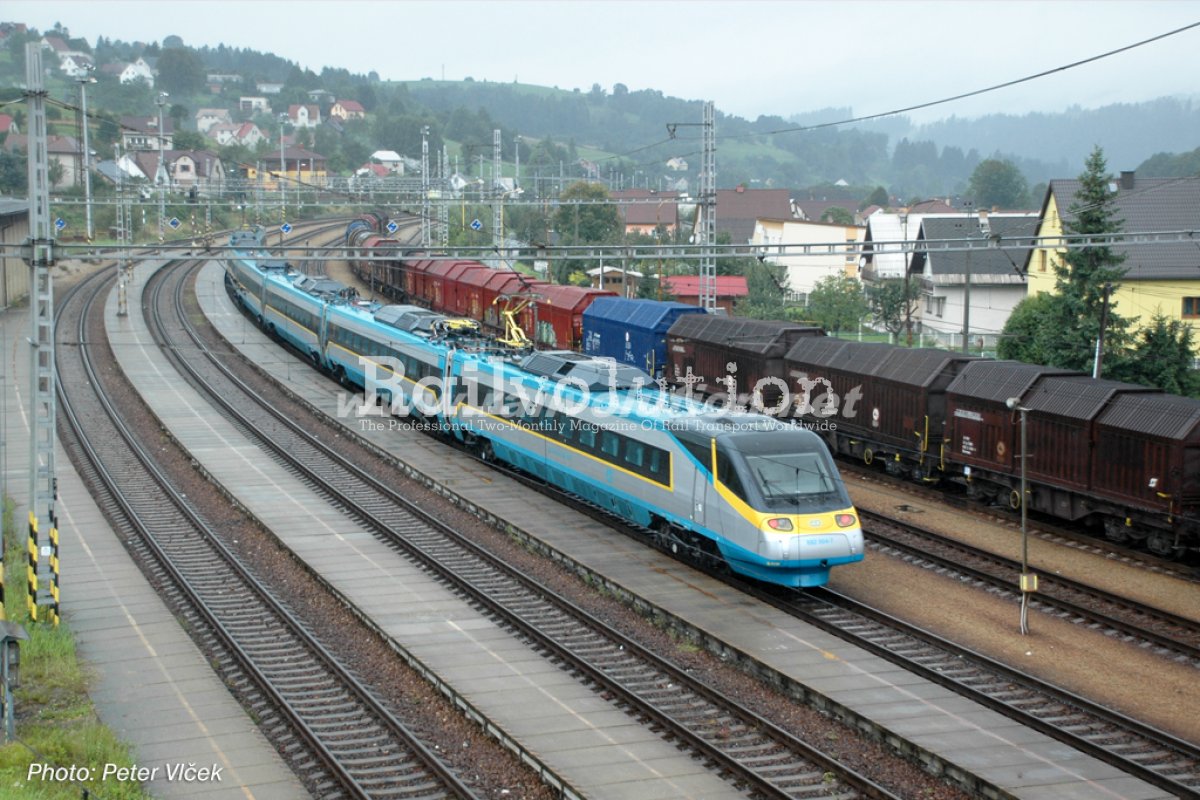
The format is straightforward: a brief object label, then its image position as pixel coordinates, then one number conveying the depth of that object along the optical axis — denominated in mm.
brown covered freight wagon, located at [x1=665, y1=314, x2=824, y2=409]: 31406
